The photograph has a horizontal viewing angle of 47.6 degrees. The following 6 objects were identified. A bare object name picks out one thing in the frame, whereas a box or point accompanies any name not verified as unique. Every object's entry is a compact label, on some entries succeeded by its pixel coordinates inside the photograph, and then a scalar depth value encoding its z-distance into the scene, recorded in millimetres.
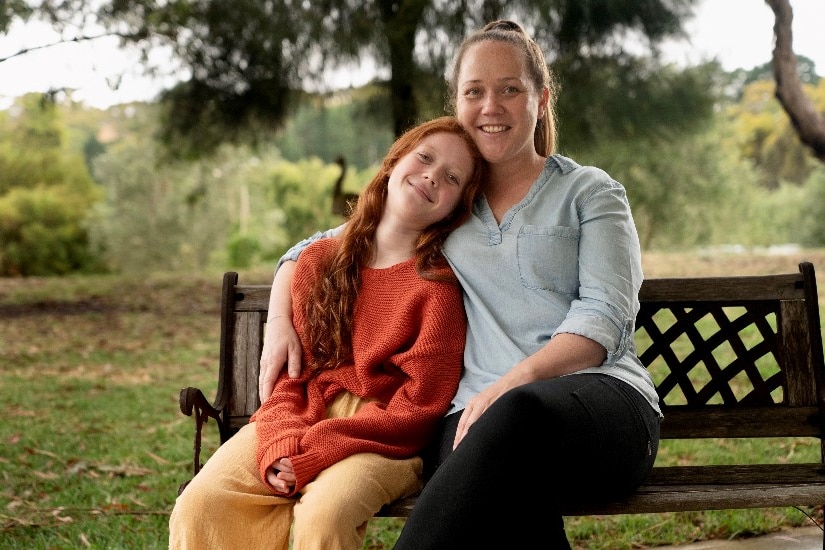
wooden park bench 3150
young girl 2371
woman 2107
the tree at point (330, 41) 8258
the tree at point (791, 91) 8234
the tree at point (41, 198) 14805
